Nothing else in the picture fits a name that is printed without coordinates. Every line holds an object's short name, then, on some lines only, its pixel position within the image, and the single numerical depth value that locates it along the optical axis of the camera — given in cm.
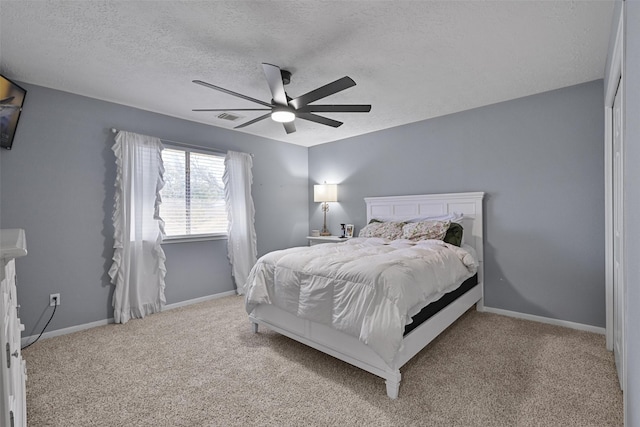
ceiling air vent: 376
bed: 191
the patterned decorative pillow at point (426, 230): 332
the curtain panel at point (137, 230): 325
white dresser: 78
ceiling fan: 211
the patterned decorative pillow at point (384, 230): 375
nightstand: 452
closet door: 209
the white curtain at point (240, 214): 421
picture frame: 472
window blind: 375
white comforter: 190
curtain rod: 329
